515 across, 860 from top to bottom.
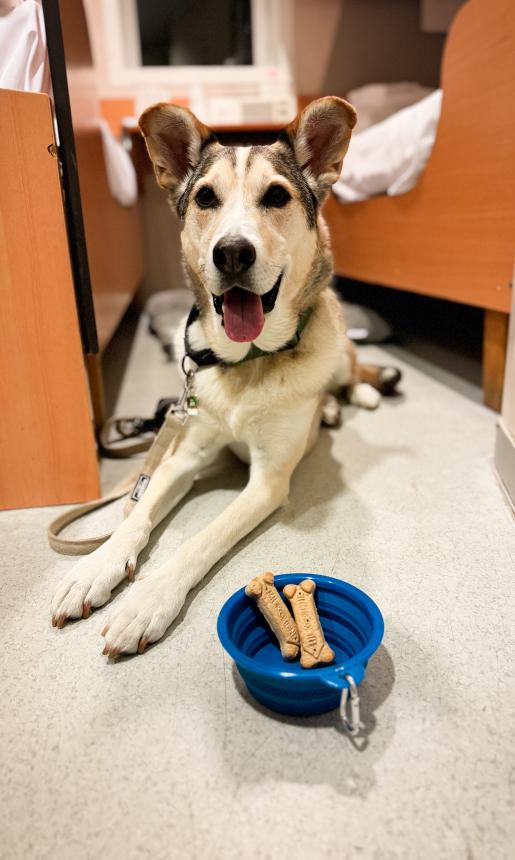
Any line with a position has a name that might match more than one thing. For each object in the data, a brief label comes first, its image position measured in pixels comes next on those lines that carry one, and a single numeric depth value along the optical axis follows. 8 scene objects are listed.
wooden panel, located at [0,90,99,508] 1.31
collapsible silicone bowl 0.79
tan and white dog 1.25
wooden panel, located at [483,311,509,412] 2.15
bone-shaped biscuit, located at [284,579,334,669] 0.87
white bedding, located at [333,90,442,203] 2.46
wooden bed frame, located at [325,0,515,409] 1.90
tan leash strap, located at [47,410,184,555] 1.31
